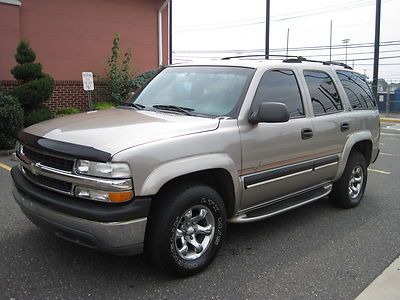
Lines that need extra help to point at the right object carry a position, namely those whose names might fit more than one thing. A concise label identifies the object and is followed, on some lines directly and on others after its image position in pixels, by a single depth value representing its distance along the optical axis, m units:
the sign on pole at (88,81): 10.91
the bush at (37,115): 10.88
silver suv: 3.26
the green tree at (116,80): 14.10
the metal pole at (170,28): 16.52
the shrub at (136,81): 14.14
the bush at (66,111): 11.84
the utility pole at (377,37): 21.64
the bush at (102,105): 12.66
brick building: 12.41
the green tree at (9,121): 9.72
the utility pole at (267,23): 22.38
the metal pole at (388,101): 22.69
